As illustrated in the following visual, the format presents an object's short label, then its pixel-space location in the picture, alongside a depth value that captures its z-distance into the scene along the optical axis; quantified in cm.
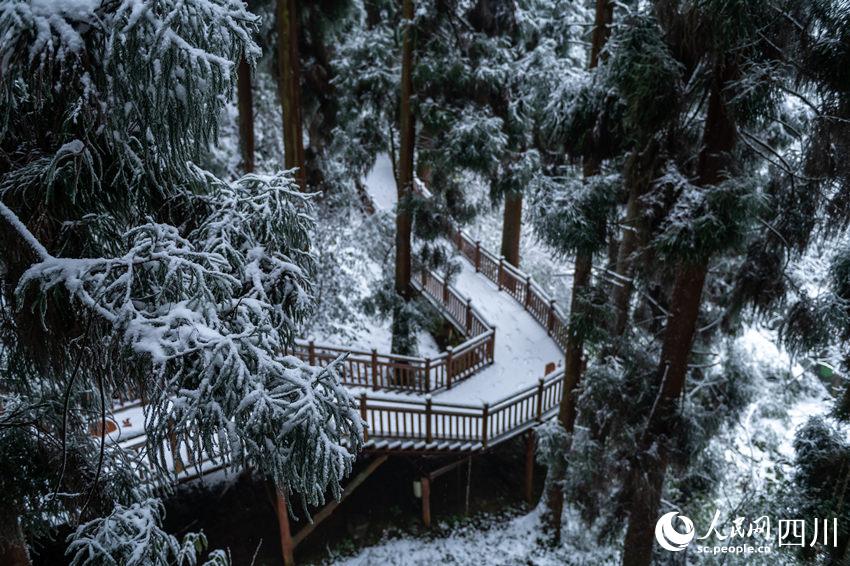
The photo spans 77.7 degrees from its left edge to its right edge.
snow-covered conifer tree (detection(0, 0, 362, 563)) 231
